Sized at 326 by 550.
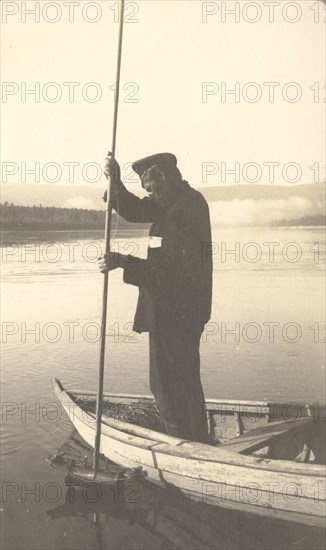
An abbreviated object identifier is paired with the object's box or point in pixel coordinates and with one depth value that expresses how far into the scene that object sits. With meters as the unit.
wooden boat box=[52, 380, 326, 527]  2.71
